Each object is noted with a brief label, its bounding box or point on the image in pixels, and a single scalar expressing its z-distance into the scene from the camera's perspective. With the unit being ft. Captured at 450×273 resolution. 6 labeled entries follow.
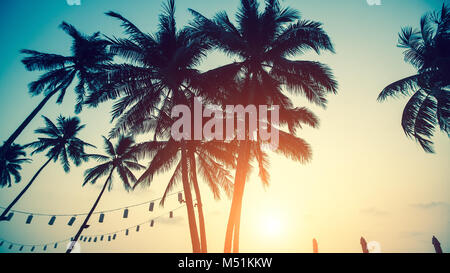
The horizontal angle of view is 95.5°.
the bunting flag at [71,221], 48.11
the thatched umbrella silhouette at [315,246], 55.96
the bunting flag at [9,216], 46.03
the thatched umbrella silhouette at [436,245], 50.39
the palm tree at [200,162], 38.88
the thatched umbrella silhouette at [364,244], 49.49
